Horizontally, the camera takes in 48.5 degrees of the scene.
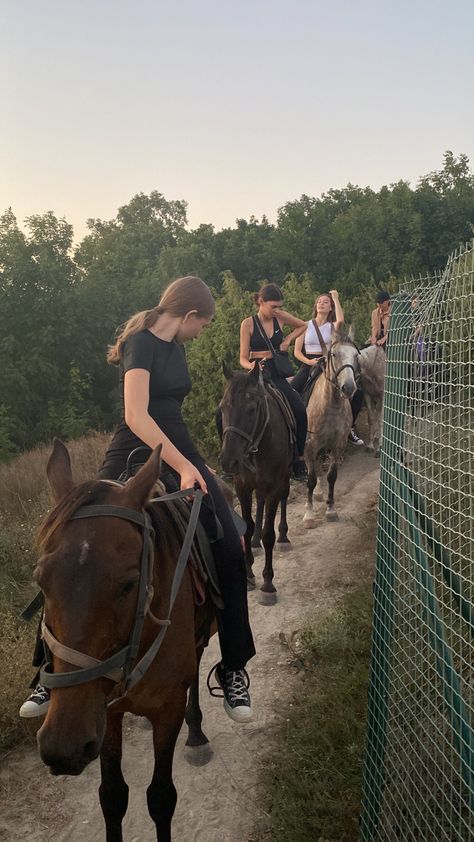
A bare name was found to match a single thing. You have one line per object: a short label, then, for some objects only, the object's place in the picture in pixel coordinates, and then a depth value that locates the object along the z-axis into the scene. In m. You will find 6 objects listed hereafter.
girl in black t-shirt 3.06
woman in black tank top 6.61
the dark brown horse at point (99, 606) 1.80
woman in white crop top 8.42
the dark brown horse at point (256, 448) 5.75
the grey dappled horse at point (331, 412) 7.89
